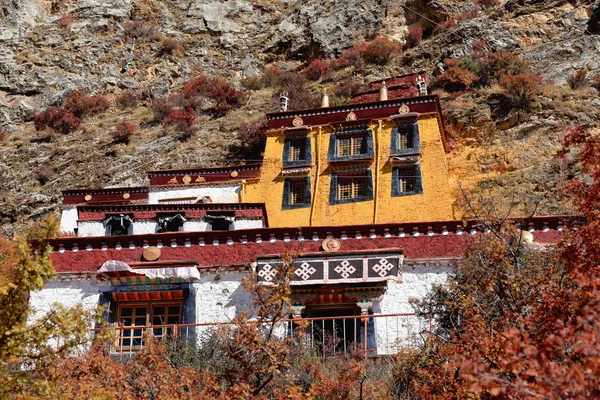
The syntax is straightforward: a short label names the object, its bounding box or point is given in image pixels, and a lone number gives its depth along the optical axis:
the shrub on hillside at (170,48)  56.84
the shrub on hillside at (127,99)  50.72
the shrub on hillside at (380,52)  48.72
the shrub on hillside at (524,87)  34.41
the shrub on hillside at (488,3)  48.41
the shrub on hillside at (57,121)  47.03
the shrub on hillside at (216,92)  46.78
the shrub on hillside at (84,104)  49.25
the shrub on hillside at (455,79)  38.47
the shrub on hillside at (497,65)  38.19
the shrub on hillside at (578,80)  36.09
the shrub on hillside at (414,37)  48.97
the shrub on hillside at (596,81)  35.34
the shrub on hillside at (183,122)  42.25
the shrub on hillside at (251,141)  38.69
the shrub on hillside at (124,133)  43.12
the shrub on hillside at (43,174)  39.25
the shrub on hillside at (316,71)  50.66
